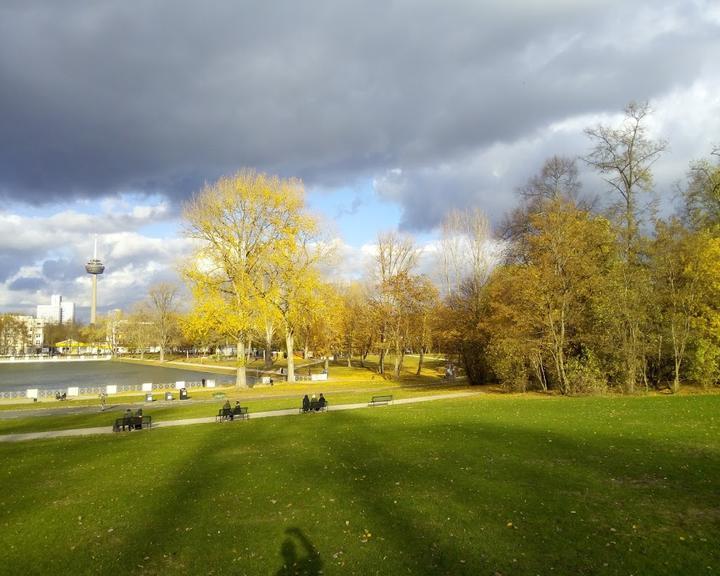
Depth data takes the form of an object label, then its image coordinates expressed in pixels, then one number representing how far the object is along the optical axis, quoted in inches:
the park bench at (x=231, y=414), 952.3
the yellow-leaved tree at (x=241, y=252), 1628.9
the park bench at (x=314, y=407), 1020.5
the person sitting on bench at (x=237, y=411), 963.3
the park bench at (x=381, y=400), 1170.0
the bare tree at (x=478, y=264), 1894.7
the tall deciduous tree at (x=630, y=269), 1195.3
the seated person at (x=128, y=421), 890.1
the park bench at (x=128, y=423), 883.4
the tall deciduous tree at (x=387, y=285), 2162.9
